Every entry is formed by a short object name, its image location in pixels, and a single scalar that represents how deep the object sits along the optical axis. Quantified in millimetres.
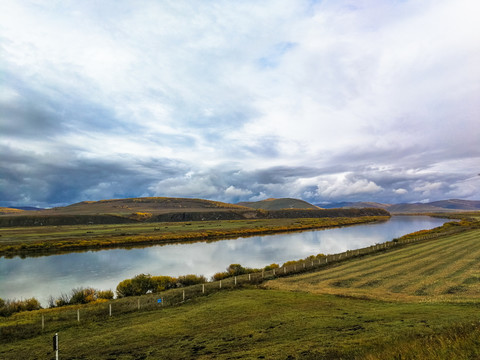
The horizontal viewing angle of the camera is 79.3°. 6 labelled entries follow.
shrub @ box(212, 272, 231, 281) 32312
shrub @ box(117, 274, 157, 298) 26453
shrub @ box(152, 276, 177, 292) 27438
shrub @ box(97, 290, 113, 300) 24953
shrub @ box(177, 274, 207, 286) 29594
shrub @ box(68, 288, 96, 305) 23828
